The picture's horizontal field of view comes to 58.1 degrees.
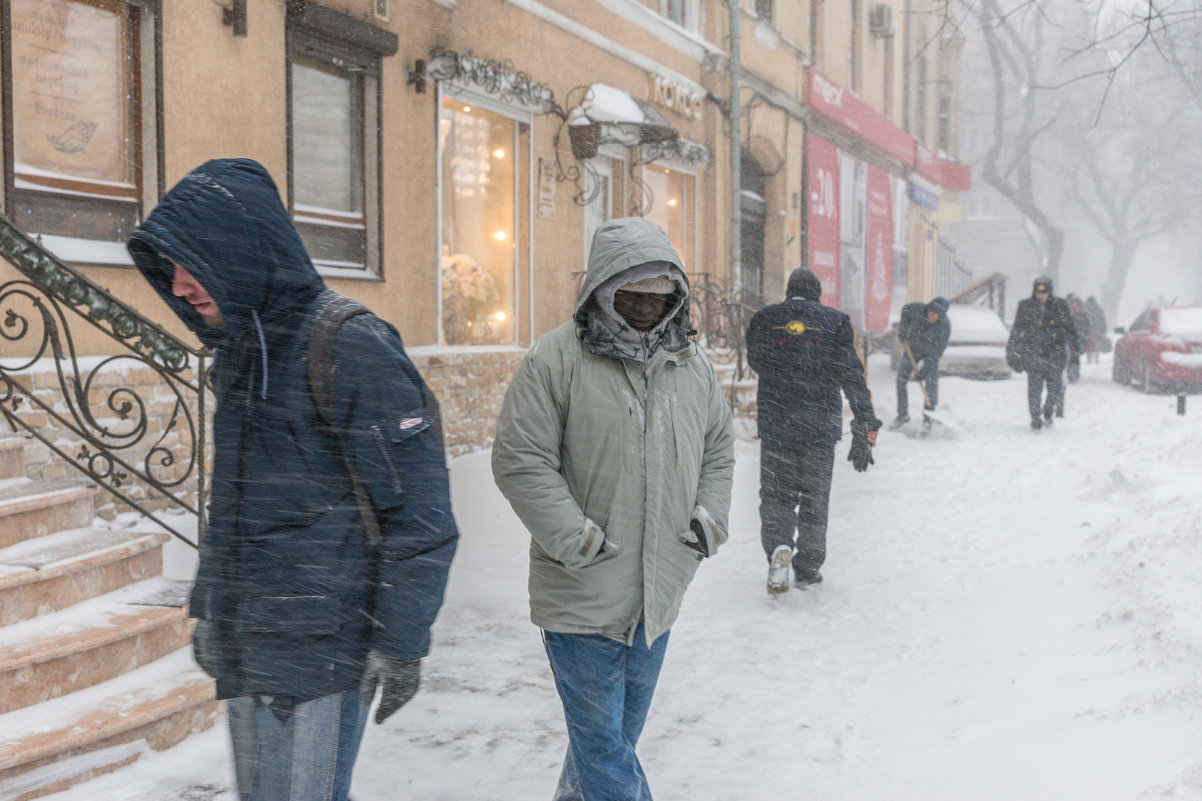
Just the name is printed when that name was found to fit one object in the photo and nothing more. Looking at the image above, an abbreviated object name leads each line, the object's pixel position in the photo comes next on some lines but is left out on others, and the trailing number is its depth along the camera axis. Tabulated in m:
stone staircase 3.73
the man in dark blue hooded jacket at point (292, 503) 2.04
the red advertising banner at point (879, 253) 25.00
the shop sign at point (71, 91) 6.59
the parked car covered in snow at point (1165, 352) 18.73
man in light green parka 2.85
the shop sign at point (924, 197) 29.50
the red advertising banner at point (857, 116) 21.05
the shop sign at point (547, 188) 12.34
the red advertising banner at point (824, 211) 20.91
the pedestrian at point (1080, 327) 20.86
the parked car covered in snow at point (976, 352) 19.59
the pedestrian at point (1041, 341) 13.36
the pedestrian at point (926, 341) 13.74
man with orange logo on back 6.08
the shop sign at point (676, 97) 14.98
